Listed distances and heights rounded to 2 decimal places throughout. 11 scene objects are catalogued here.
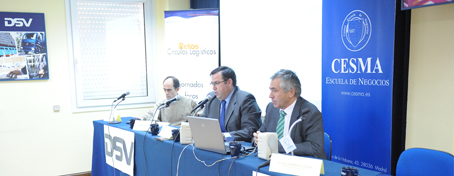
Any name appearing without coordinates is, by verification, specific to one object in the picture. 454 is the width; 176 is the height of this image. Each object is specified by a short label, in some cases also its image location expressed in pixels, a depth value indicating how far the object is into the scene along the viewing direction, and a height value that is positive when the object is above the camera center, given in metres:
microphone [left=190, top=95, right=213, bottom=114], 2.43 -0.28
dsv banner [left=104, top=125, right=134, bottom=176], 2.99 -0.76
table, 1.90 -0.64
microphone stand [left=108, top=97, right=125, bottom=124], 3.51 -0.58
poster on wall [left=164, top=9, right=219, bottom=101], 4.33 +0.16
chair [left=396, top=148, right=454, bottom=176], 1.68 -0.51
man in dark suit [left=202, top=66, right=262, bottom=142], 2.86 -0.39
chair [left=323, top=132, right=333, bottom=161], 2.38 -0.58
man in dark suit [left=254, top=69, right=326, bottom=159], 2.14 -0.36
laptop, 2.11 -0.45
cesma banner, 2.56 -0.15
